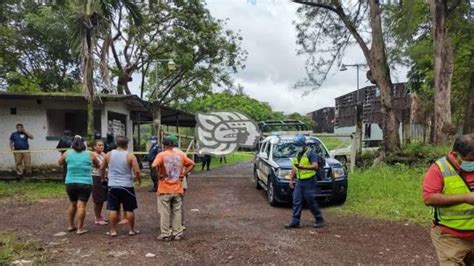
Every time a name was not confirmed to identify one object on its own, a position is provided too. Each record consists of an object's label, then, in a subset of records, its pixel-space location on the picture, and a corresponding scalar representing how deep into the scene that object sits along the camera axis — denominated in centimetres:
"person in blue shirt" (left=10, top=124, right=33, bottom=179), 1473
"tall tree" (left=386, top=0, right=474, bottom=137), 1870
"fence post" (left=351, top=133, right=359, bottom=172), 1612
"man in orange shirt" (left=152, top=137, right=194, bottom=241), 741
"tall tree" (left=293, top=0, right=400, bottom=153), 1752
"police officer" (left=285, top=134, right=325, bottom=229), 827
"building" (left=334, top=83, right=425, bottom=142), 3644
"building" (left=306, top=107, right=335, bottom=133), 7472
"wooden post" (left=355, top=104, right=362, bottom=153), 1688
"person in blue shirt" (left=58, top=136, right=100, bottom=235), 769
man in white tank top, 745
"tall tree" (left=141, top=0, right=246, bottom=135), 2678
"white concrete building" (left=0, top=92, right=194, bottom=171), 1606
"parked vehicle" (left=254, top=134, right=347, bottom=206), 1039
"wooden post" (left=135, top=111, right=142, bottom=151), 2274
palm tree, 1330
